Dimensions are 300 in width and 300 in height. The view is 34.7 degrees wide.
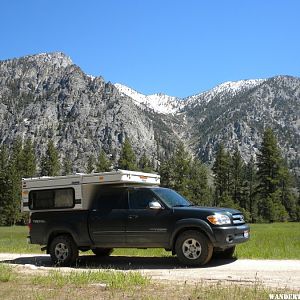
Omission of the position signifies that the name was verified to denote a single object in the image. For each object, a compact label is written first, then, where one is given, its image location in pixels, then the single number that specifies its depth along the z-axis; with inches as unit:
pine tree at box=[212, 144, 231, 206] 3516.2
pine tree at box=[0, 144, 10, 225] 3125.7
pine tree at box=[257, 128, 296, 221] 2918.3
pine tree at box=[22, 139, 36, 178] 3518.9
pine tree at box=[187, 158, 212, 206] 3347.2
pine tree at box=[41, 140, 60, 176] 3676.2
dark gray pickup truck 490.0
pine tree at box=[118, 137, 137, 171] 3142.2
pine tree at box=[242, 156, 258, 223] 3319.9
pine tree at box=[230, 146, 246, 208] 3535.9
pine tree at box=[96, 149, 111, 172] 3452.3
